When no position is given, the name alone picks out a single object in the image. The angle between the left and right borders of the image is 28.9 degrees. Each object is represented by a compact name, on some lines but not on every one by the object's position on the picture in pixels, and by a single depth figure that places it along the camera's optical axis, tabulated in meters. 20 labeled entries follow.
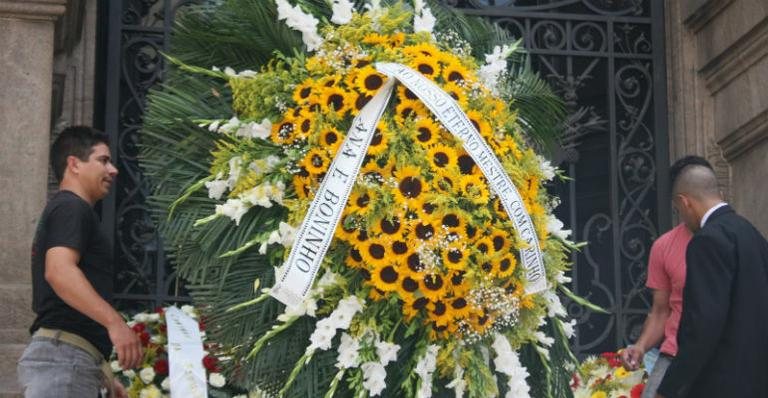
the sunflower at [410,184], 5.37
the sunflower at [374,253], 5.30
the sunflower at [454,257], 5.30
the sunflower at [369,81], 5.52
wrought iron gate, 8.81
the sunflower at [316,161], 5.46
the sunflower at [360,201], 5.36
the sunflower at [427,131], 5.48
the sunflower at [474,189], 5.41
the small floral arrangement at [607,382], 7.48
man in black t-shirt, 5.54
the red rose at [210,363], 6.67
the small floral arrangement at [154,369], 6.84
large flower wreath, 5.34
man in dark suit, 5.97
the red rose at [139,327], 7.19
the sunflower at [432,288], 5.31
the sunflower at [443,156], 5.45
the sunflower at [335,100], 5.52
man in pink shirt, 7.04
